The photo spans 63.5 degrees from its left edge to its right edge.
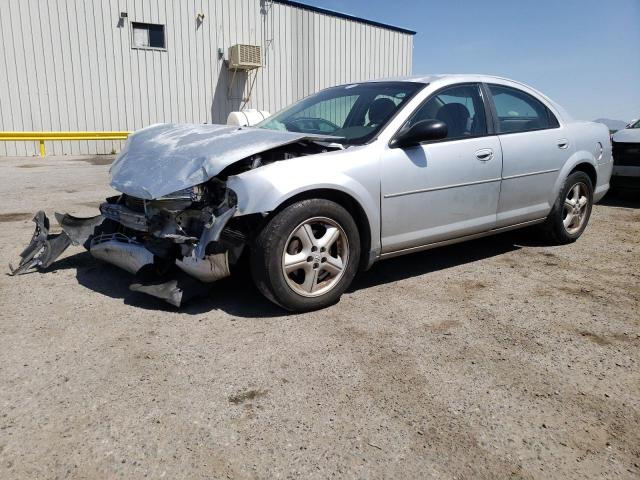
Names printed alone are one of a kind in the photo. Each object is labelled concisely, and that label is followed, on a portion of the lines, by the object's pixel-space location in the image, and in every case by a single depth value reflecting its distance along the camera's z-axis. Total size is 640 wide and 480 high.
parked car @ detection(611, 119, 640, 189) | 7.46
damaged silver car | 3.17
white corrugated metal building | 14.74
